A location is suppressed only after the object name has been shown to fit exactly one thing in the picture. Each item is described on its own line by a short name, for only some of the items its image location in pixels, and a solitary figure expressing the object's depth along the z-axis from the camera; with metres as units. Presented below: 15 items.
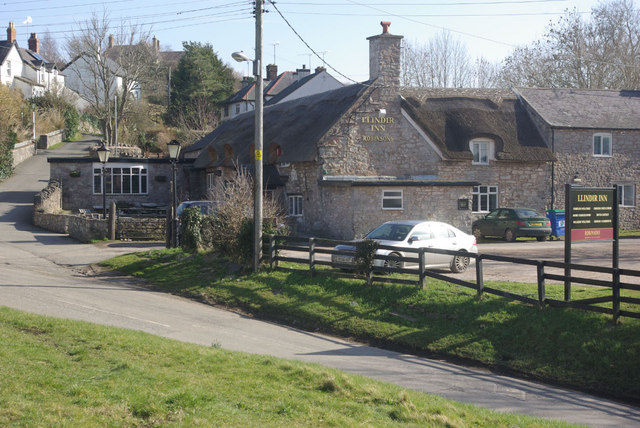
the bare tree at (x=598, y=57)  54.47
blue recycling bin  32.28
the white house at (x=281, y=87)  55.33
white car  17.73
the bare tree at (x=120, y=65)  61.25
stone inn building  29.78
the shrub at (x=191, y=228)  22.73
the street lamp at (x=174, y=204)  23.59
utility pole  18.44
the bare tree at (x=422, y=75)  59.78
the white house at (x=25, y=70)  74.83
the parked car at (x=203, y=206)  22.19
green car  30.31
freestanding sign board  13.10
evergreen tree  69.12
